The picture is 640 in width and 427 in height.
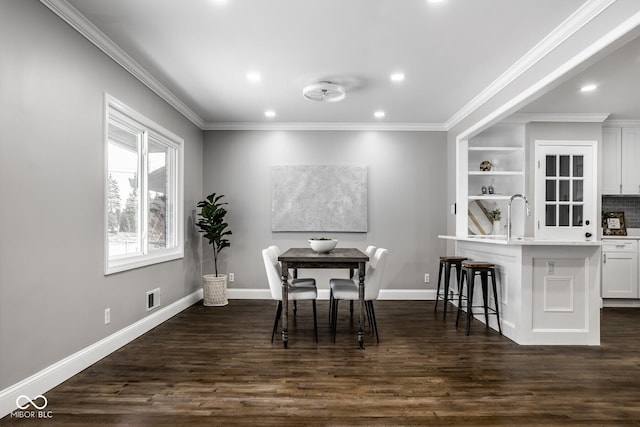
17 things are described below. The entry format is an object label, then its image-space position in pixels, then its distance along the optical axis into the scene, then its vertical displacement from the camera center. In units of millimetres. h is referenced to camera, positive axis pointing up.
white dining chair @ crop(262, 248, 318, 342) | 3670 -742
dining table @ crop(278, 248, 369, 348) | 3508 -500
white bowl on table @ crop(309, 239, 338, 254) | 4105 -359
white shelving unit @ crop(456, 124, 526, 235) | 5277 +616
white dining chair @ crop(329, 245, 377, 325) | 4387 -529
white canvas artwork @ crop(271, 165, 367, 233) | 5750 +189
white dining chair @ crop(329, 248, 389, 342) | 3678 -737
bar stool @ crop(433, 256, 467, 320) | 4715 -658
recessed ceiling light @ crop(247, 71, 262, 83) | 3871 +1353
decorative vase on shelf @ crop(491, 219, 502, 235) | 5605 -225
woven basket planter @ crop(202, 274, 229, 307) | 5289 -1076
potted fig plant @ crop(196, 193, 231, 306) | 5289 -400
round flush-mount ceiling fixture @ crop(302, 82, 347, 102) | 4016 +1250
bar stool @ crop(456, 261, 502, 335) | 3992 -720
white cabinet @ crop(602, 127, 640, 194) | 5543 +732
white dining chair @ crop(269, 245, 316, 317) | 4349 -811
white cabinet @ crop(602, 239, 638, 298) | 5352 -783
